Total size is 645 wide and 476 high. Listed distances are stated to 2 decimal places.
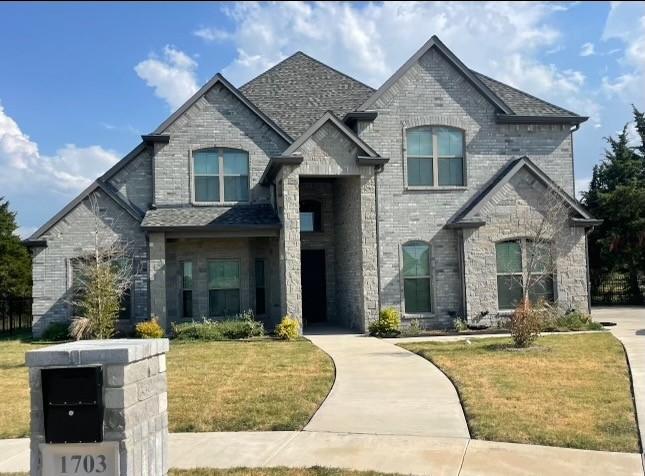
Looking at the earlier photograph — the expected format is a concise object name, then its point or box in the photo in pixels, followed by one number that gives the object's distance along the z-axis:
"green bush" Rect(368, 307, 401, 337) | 18.00
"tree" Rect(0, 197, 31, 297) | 27.69
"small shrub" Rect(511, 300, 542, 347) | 13.57
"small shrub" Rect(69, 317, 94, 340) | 15.20
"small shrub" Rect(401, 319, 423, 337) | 18.17
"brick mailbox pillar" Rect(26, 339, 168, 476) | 4.86
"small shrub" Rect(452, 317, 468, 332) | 18.47
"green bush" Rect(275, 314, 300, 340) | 17.48
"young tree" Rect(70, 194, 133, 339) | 14.34
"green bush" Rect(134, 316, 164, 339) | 18.08
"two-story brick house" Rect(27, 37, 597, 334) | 18.86
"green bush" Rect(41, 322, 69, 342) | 18.98
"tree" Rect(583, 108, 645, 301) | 28.67
